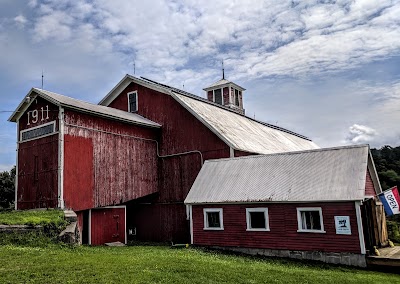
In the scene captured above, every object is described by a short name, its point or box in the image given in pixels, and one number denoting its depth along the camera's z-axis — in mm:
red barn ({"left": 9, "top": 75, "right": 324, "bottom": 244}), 17953
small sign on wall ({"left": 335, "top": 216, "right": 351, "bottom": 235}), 13414
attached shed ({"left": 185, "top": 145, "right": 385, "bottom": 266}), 13586
